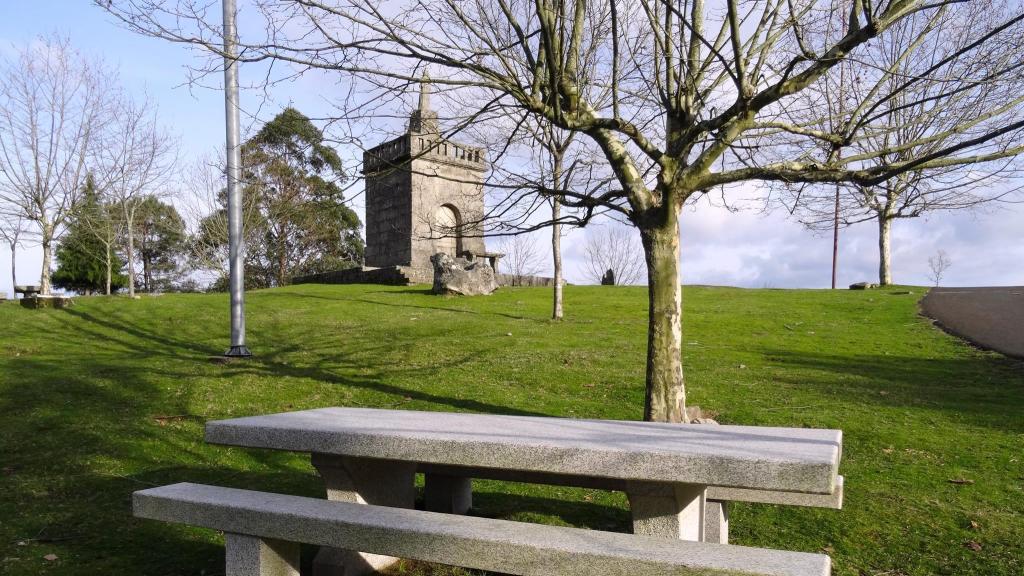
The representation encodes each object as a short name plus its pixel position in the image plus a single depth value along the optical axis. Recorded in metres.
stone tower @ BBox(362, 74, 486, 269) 27.83
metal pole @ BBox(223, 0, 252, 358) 9.83
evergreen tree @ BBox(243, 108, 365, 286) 36.84
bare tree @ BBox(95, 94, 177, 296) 21.72
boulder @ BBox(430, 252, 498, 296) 20.56
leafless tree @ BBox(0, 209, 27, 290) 23.47
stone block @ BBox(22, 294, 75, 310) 18.81
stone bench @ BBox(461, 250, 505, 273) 27.09
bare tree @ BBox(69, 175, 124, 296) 23.28
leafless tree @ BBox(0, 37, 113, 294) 19.55
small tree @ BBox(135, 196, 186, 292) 41.41
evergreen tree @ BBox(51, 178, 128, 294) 39.12
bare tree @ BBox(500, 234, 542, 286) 27.95
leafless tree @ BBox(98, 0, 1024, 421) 5.40
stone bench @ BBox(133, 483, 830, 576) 2.44
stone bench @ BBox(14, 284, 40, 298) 21.14
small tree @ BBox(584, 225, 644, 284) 42.05
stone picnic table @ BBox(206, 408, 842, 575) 2.59
